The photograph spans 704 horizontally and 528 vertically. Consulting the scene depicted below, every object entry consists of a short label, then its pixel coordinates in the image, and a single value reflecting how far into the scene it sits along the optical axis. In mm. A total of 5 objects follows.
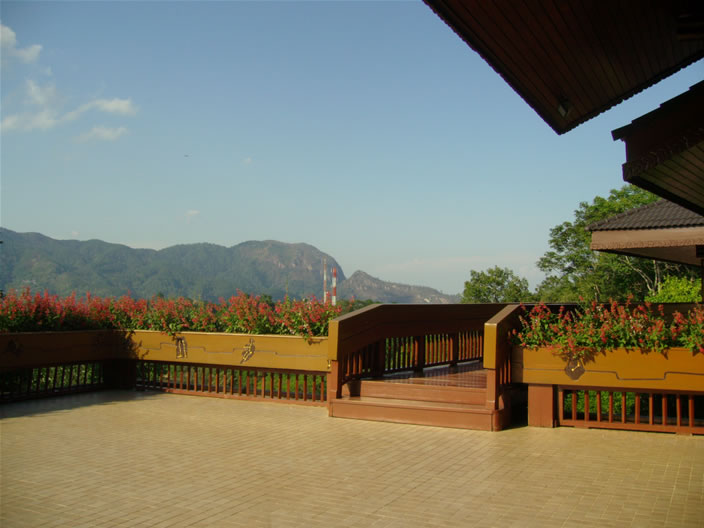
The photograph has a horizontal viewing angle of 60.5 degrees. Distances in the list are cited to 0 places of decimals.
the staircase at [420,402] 7797
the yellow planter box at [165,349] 9281
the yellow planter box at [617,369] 7168
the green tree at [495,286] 50562
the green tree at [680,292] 21172
